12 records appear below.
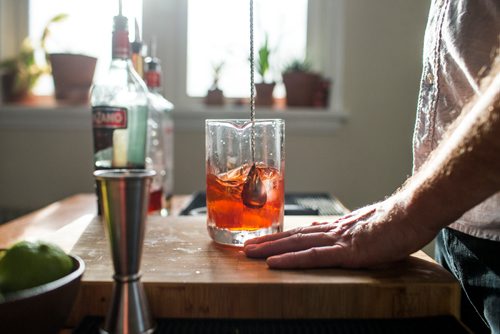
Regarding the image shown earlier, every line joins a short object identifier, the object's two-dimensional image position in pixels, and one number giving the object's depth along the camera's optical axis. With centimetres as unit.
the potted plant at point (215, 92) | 192
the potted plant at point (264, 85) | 191
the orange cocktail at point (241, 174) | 71
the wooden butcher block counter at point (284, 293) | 57
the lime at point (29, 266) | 46
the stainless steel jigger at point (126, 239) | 47
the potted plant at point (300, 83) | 189
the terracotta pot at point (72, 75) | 187
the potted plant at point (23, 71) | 195
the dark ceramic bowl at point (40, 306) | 42
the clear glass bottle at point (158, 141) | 121
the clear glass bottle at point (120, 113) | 102
